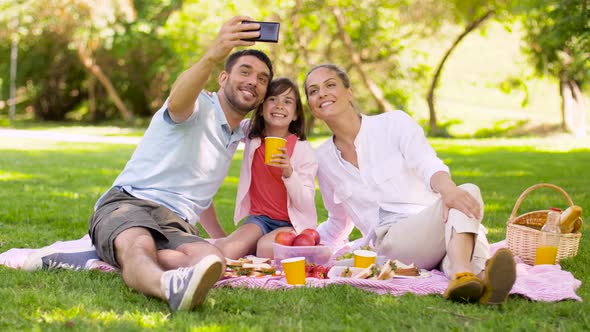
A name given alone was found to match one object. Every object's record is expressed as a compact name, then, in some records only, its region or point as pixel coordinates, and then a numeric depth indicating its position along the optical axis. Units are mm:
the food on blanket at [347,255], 4547
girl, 4855
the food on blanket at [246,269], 4191
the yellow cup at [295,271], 3926
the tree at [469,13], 20938
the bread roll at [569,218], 4768
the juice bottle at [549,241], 4609
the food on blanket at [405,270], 4086
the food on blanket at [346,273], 4129
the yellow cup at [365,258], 4098
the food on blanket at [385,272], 3943
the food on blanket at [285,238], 4539
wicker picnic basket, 4727
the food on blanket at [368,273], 3986
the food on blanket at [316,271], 4227
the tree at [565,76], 20188
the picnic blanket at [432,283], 3717
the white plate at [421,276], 4008
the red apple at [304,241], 4527
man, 3818
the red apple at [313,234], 4570
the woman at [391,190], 3844
